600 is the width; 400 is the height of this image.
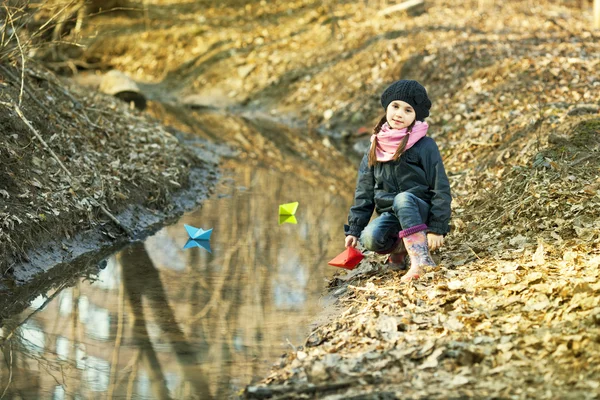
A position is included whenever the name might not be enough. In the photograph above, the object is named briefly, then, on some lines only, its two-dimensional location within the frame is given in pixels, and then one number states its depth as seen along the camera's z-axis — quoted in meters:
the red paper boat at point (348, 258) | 12.48
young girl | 11.93
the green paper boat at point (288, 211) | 18.77
